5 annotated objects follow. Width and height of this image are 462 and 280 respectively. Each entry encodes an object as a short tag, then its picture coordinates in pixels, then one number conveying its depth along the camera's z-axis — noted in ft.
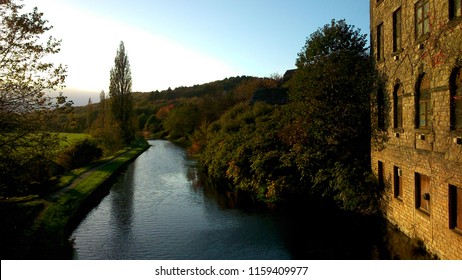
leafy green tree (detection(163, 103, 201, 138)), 229.52
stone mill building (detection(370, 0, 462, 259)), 35.68
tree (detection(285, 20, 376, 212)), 58.54
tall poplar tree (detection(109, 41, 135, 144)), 180.45
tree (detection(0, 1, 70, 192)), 43.11
